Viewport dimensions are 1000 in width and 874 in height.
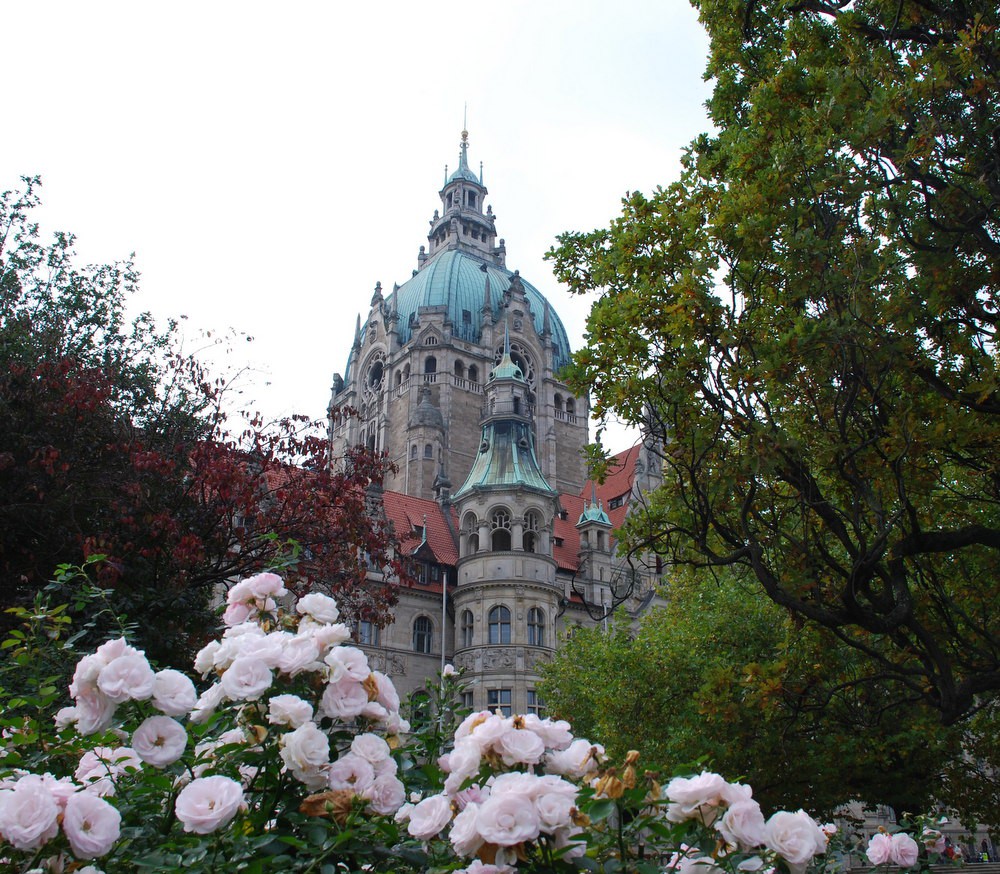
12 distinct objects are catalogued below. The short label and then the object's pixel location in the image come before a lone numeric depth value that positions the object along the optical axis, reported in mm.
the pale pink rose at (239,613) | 4664
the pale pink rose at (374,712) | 4121
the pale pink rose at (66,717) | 4516
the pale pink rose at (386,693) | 4238
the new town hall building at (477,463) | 34656
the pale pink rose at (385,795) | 3775
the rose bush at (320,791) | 3312
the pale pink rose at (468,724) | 3917
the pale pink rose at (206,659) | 4371
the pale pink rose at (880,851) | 6266
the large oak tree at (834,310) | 8766
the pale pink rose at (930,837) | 7844
